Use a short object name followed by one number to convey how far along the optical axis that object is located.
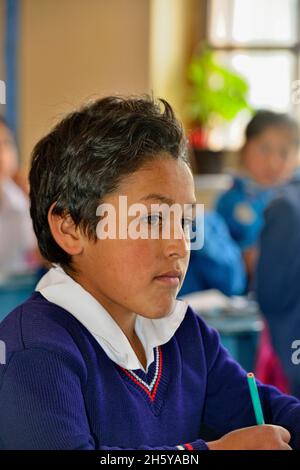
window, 5.16
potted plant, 5.04
